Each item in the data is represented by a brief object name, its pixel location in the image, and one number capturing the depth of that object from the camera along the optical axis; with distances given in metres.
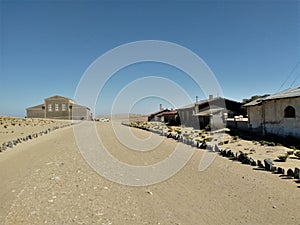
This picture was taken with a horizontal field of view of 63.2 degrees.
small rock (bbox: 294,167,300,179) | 7.69
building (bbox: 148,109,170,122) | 61.96
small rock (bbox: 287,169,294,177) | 7.94
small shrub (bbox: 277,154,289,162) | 10.82
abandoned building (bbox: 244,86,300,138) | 17.11
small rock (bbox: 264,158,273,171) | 8.90
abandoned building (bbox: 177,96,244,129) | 31.56
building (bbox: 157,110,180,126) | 48.92
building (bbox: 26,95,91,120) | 65.25
